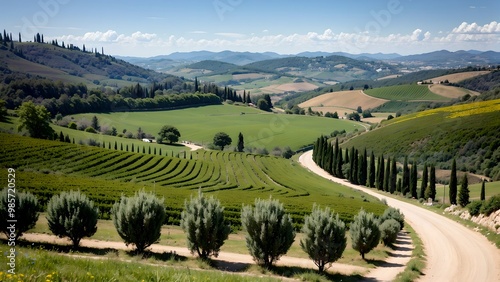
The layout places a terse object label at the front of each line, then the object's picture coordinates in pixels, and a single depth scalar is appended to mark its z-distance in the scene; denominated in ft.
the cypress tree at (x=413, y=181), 202.08
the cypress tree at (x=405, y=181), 210.90
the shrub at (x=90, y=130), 320.91
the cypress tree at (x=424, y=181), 197.00
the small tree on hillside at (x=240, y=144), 332.80
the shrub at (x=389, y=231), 90.99
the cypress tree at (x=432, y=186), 190.19
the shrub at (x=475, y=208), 123.66
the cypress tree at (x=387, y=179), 221.46
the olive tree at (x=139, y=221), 66.08
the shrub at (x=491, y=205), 113.39
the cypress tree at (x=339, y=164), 266.16
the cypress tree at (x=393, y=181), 220.02
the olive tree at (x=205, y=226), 65.51
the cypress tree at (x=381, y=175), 227.81
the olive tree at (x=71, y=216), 65.62
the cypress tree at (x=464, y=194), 162.20
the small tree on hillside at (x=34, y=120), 236.22
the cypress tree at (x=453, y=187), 175.63
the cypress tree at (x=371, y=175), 236.43
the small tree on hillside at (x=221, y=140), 345.10
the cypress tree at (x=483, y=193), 156.61
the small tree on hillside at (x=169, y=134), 337.31
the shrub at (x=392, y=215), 105.14
